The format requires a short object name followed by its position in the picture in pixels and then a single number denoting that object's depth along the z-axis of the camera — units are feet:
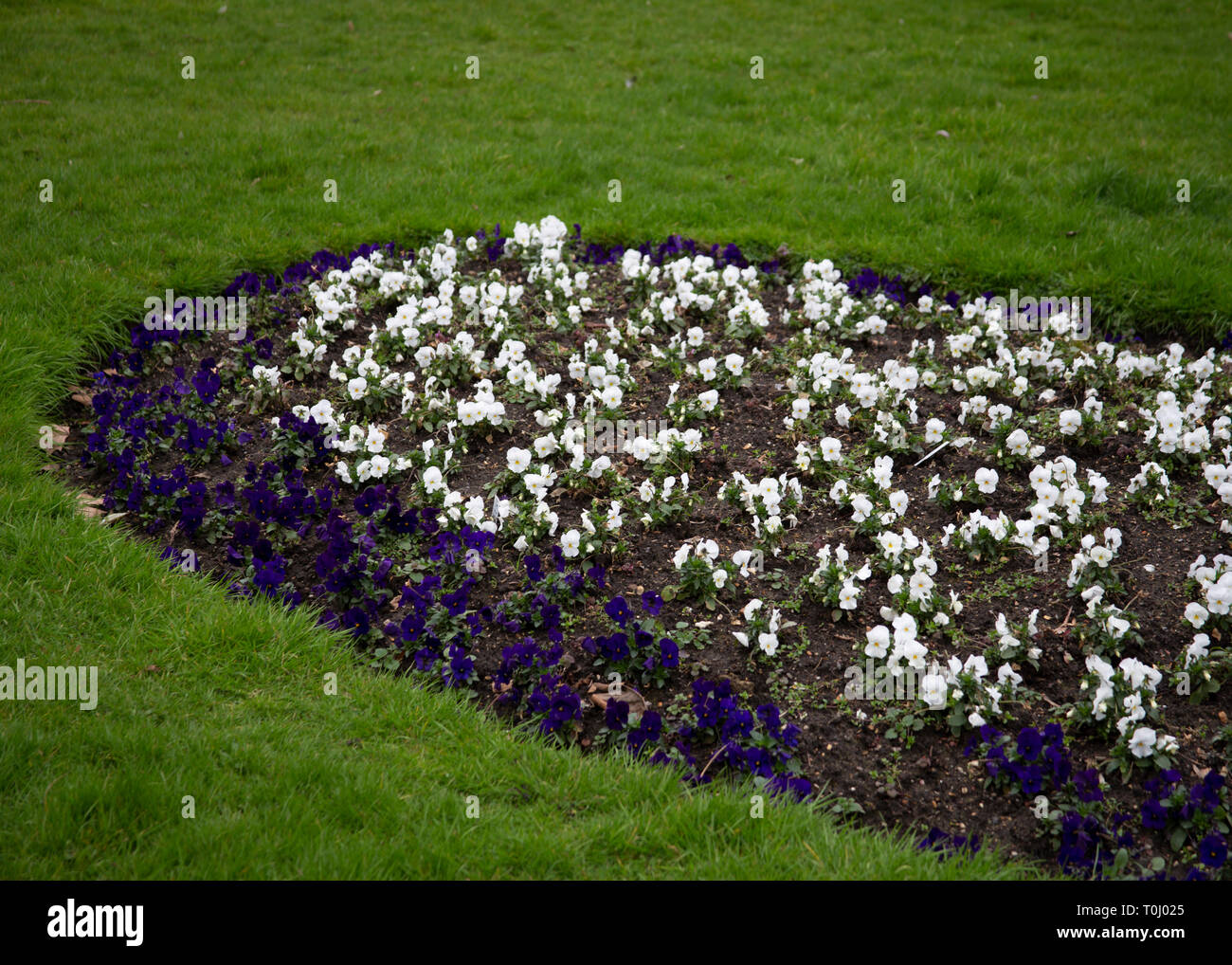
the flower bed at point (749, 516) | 11.39
